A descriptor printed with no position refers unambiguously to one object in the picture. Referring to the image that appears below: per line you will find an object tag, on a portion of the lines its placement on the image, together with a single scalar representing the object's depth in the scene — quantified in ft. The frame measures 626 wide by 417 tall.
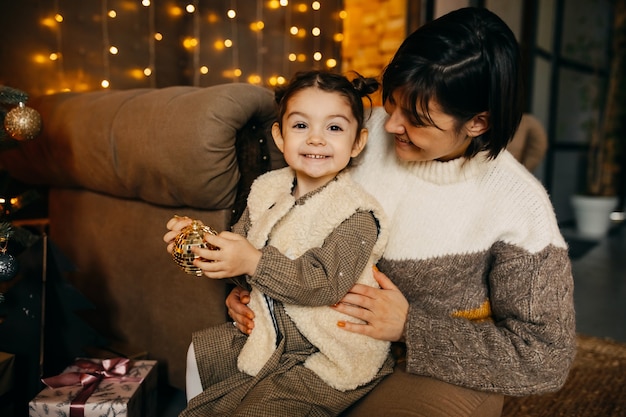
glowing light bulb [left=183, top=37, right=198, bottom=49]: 12.07
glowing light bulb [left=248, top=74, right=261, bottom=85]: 13.60
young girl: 3.28
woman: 3.24
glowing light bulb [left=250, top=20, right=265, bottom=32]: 13.36
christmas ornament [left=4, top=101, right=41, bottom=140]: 4.50
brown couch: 4.38
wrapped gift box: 4.19
